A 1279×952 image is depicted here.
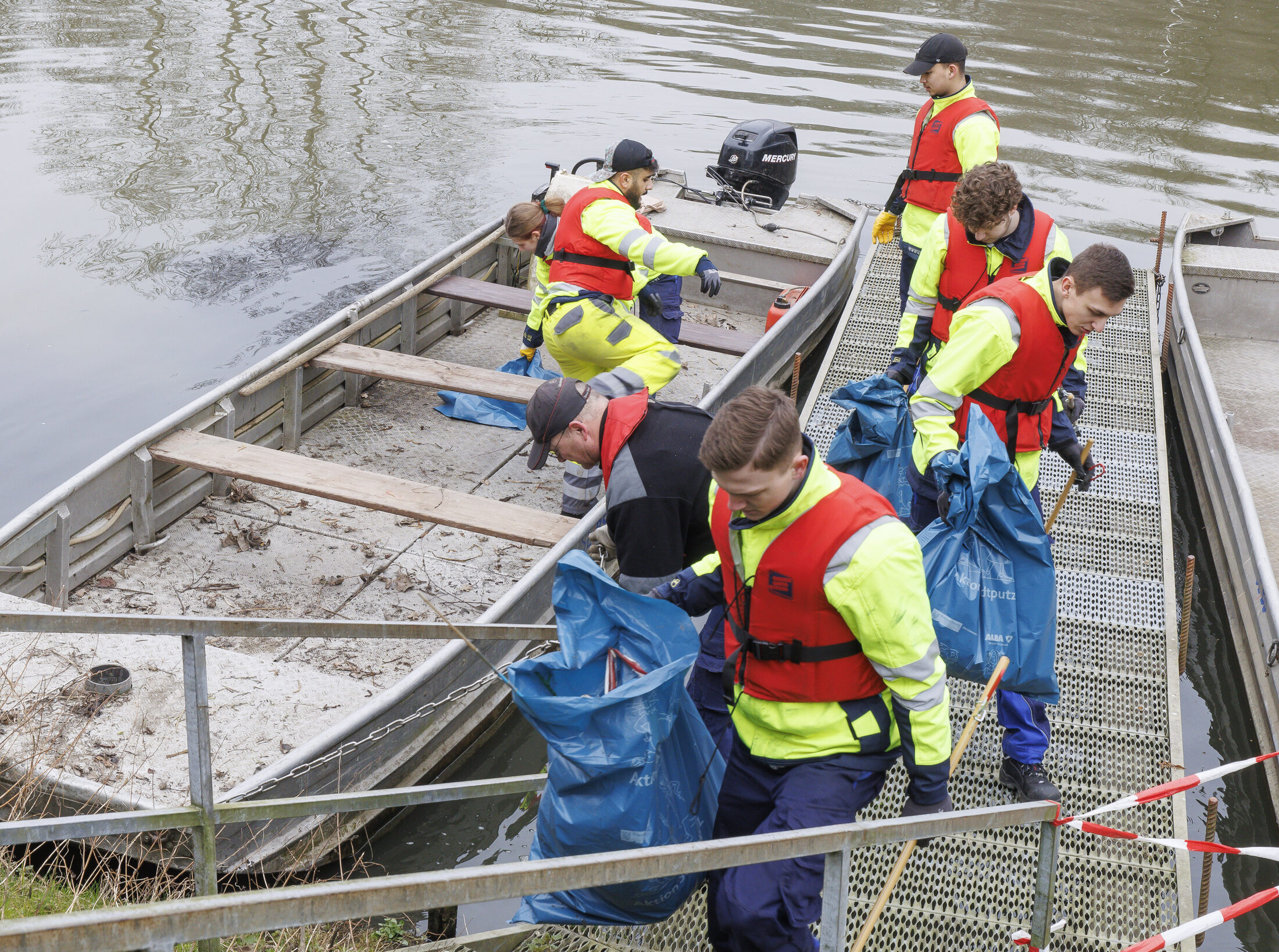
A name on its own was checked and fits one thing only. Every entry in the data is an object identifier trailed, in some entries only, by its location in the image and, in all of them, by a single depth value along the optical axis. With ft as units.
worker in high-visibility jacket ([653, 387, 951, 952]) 8.66
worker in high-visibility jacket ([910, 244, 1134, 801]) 12.92
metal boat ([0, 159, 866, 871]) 14.02
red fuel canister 28.09
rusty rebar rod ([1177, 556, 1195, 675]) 17.15
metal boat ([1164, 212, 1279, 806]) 18.90
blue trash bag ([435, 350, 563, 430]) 24.73
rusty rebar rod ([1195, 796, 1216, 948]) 13.12
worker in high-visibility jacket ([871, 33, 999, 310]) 21.29
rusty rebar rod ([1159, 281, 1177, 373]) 28.86
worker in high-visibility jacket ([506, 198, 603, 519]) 22.86
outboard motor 32.91
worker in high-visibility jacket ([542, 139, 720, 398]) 19.54
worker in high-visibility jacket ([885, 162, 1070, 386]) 16.55
